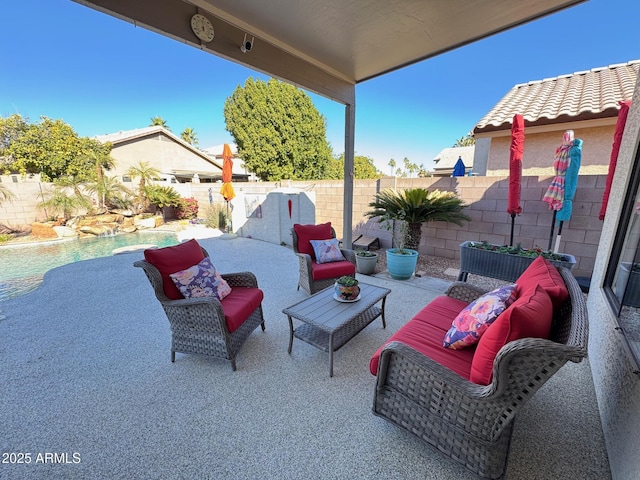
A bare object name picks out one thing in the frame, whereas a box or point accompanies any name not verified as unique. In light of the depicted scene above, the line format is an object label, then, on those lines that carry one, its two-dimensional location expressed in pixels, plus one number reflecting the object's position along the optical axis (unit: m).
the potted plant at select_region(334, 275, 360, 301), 2.29
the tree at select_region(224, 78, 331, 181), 11.92
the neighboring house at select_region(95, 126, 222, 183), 11.28
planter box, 3.00
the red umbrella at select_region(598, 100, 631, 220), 2.90
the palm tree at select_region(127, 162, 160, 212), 9.81
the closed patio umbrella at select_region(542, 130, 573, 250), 3.23
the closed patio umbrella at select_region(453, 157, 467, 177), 6.49
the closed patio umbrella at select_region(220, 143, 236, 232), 7.06
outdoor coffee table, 1.98
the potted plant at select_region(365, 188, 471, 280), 4.23
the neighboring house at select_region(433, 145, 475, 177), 15.15
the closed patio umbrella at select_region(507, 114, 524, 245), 3.45
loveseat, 1.02
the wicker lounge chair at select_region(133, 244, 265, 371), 1.94
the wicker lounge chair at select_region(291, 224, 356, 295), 3.14
